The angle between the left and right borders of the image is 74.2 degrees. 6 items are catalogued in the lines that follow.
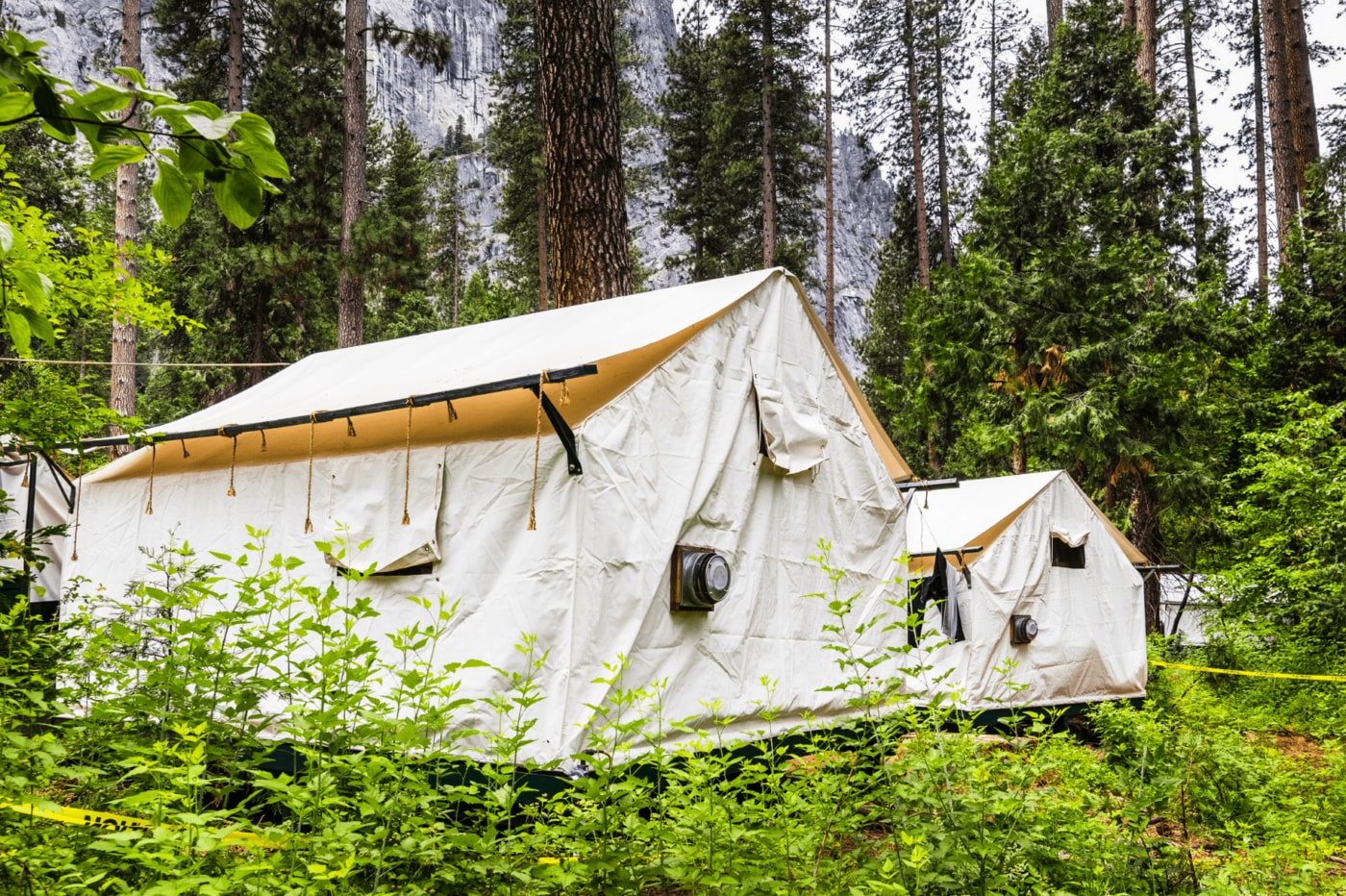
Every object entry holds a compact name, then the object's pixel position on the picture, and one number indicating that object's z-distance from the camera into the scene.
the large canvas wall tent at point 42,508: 7.46
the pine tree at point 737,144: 22.67
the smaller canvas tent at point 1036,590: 8.38
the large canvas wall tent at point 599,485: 4.45
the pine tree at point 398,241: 14.80
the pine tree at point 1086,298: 13.04
